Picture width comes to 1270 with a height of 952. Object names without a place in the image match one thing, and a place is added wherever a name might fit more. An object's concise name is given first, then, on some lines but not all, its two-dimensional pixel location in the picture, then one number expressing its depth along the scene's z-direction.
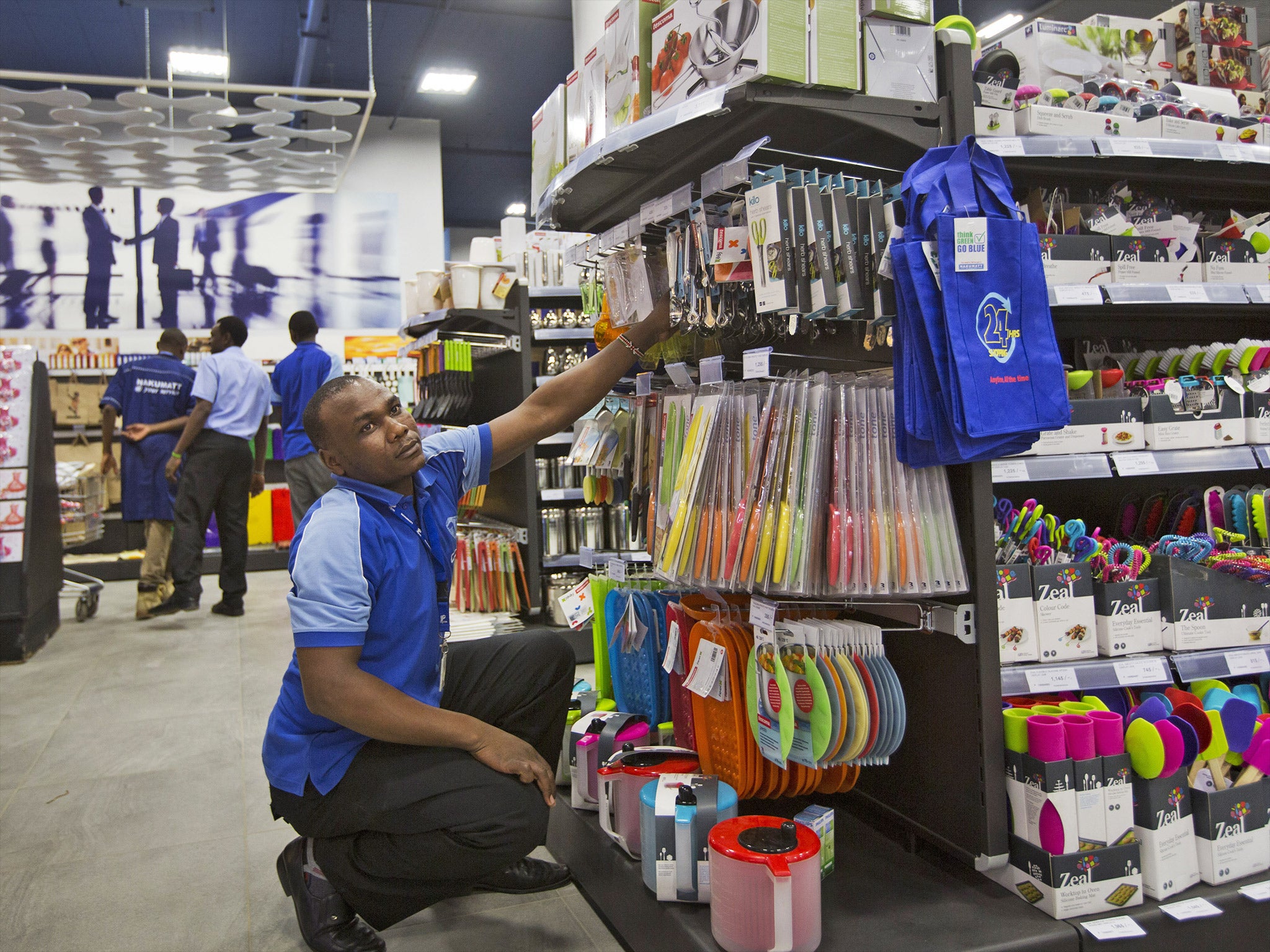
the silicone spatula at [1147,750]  1.78
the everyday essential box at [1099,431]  2.31
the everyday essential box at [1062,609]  2.13
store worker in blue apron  6.09
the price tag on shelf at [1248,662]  2.27
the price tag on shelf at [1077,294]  2.21
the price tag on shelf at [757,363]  1.81
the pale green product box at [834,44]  1.76
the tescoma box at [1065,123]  2.21
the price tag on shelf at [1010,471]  2.13
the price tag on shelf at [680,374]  2.16
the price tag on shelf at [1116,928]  1.64
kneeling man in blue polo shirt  1.80
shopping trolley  6.08
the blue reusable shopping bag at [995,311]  1.63
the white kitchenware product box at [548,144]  2.60
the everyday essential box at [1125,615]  2.19
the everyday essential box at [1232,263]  2.52
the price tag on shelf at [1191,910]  1.70
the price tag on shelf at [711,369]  1.99
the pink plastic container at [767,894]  1.54
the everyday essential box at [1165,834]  1.77
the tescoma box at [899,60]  1.82
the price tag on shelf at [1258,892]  1.76
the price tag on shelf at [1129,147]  2.18
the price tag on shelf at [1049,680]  2.05
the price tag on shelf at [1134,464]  2.32
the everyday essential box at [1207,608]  2.22
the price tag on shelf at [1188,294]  2.33
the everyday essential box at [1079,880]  1.70
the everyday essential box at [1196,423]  2.39
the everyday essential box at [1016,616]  2.10
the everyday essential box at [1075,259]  2.32
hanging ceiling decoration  6.63
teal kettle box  1.79
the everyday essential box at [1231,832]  1.82
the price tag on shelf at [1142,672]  2.15
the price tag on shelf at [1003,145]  1.99
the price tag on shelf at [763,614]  1.83
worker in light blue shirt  5.78
